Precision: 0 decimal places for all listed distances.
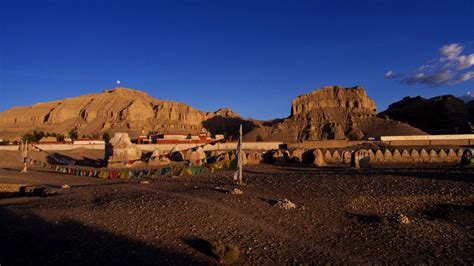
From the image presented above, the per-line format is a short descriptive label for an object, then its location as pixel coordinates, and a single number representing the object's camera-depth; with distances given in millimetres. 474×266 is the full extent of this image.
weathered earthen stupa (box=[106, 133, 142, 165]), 31266
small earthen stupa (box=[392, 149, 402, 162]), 31714
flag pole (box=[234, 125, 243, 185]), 15928
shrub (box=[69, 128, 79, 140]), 109125
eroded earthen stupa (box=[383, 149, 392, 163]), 31562
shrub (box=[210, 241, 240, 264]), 8008
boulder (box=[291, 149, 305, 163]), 31597
